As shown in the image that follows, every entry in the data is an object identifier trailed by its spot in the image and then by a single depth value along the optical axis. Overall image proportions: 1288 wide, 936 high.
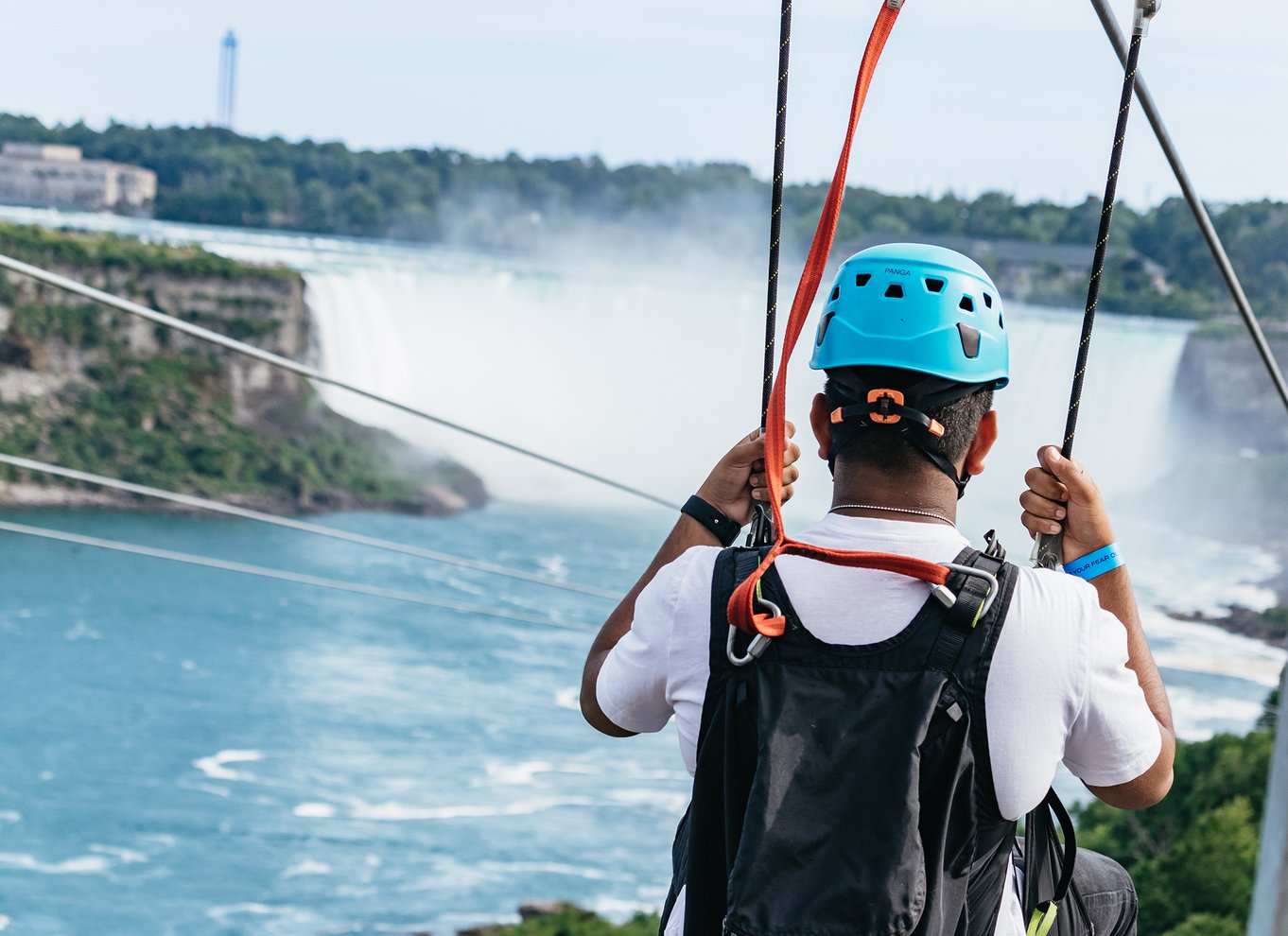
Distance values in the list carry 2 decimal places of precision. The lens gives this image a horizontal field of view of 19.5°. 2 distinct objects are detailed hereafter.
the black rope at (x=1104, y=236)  4.10
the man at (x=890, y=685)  3.78
